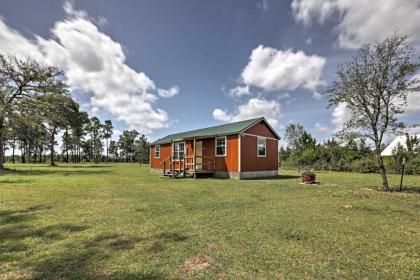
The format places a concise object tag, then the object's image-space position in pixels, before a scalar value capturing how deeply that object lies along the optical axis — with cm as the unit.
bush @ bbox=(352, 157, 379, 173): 2254
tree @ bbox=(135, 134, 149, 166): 6003
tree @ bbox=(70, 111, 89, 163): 4007
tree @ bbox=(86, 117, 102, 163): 6112
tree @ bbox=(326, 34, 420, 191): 996
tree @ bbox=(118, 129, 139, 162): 6669
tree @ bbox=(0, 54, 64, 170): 2042
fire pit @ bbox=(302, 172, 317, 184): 1233
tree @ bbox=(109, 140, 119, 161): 7138
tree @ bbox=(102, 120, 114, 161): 6494
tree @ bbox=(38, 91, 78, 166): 2208
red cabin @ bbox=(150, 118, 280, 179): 1523
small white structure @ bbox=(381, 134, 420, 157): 3605
